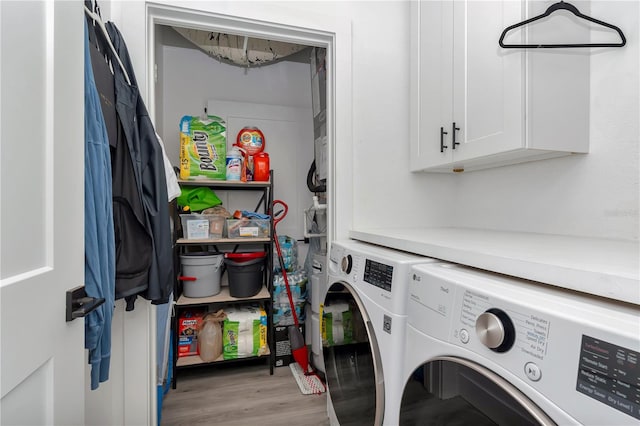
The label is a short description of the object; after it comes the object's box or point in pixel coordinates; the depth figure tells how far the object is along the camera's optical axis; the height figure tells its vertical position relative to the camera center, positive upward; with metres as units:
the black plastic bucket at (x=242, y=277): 2.14 -0.48
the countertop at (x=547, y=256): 0.49 -0.10
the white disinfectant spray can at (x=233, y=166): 2.16 +0.29
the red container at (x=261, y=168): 2.25 +0.29
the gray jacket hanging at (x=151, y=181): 1.12 +0.10
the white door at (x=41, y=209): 0.51 +0.00
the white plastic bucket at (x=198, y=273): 2.09 -0.45
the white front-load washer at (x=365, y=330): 0.87 -0.41
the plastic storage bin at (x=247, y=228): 2.20 -0.14
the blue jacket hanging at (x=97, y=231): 0.83 -0.07
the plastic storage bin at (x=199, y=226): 2.08 -0.12
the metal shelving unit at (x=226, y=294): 2.06 -0.62
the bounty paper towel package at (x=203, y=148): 2.07 +0.41
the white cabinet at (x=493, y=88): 1.03 +0.45
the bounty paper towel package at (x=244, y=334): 2.12 -0.88
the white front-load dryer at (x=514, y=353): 0.40 -0.24
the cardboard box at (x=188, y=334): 2.10 -0.87
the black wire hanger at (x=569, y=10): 0.98 +0.58
